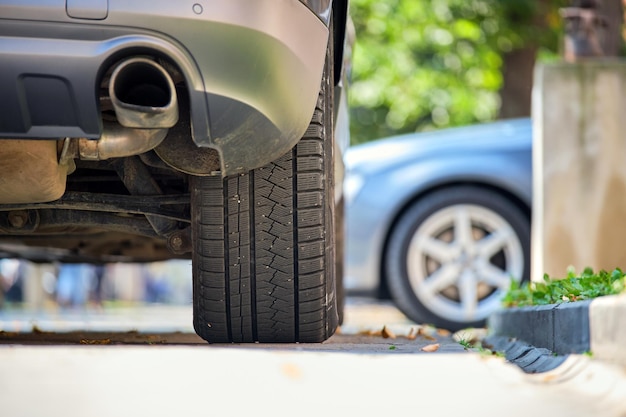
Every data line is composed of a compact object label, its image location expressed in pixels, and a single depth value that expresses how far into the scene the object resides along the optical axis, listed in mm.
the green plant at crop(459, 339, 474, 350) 4148
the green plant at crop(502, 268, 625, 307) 3844
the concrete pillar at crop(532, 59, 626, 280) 8023
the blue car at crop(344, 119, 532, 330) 7855
